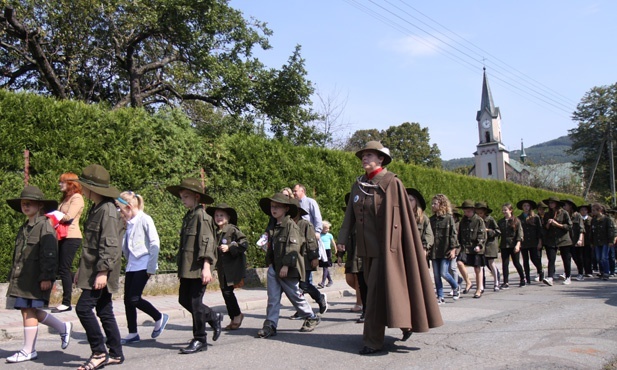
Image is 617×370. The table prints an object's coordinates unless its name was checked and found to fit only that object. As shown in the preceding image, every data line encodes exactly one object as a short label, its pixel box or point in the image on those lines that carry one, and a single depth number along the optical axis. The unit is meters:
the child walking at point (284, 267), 6.79
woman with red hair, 8.24
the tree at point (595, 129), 60.28
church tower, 96.38
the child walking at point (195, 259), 5.91
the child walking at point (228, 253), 6.98
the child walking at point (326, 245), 12.24
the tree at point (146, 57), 18.31
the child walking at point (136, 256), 6.42
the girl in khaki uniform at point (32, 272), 5.50
